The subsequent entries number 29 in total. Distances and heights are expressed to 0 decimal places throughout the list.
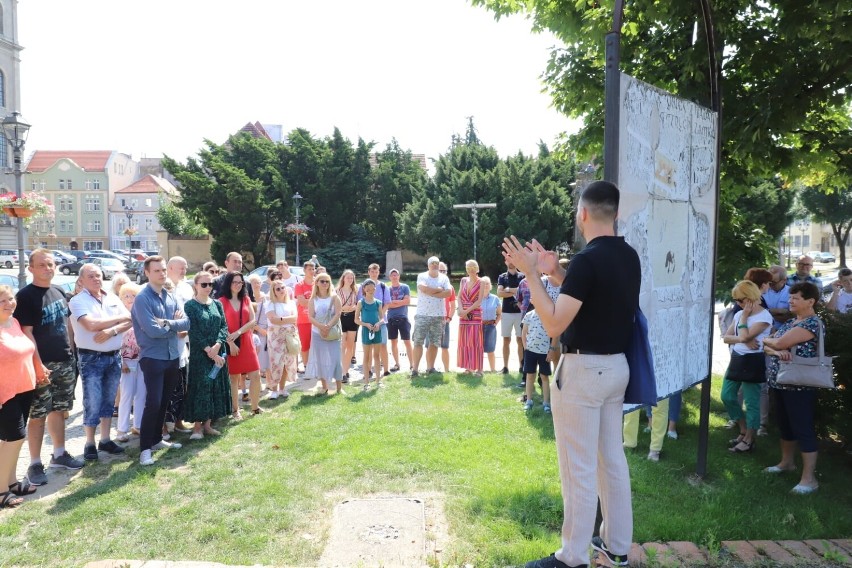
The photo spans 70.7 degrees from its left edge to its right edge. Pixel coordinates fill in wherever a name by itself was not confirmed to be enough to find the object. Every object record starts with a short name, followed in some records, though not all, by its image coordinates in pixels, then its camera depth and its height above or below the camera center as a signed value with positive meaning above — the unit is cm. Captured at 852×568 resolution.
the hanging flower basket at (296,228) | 3734 +195
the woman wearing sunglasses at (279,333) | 881 -110
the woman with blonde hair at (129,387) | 691 -151
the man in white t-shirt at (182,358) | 696 -114
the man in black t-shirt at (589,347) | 310 -45
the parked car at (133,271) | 3941 -90
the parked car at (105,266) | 4253 -66
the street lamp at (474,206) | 3162 +297
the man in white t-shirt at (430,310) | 1036 -86
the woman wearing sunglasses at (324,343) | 891 -125
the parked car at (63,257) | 4938 +1
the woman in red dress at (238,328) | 759 -87
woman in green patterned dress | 677 -108
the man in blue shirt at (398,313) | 1084 -97
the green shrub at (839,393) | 577 -125
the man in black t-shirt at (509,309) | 1070 -86
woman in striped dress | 1033 -110
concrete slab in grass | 393 -195
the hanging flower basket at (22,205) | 1283 +112
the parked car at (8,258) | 4697 -11
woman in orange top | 491 -107
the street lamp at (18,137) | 1397 +284
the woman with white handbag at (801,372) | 521 -94
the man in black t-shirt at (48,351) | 559 -91
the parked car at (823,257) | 6588 +82
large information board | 383 +34
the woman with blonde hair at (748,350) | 610 -90
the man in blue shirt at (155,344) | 612 -90
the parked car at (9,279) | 1589 -62
